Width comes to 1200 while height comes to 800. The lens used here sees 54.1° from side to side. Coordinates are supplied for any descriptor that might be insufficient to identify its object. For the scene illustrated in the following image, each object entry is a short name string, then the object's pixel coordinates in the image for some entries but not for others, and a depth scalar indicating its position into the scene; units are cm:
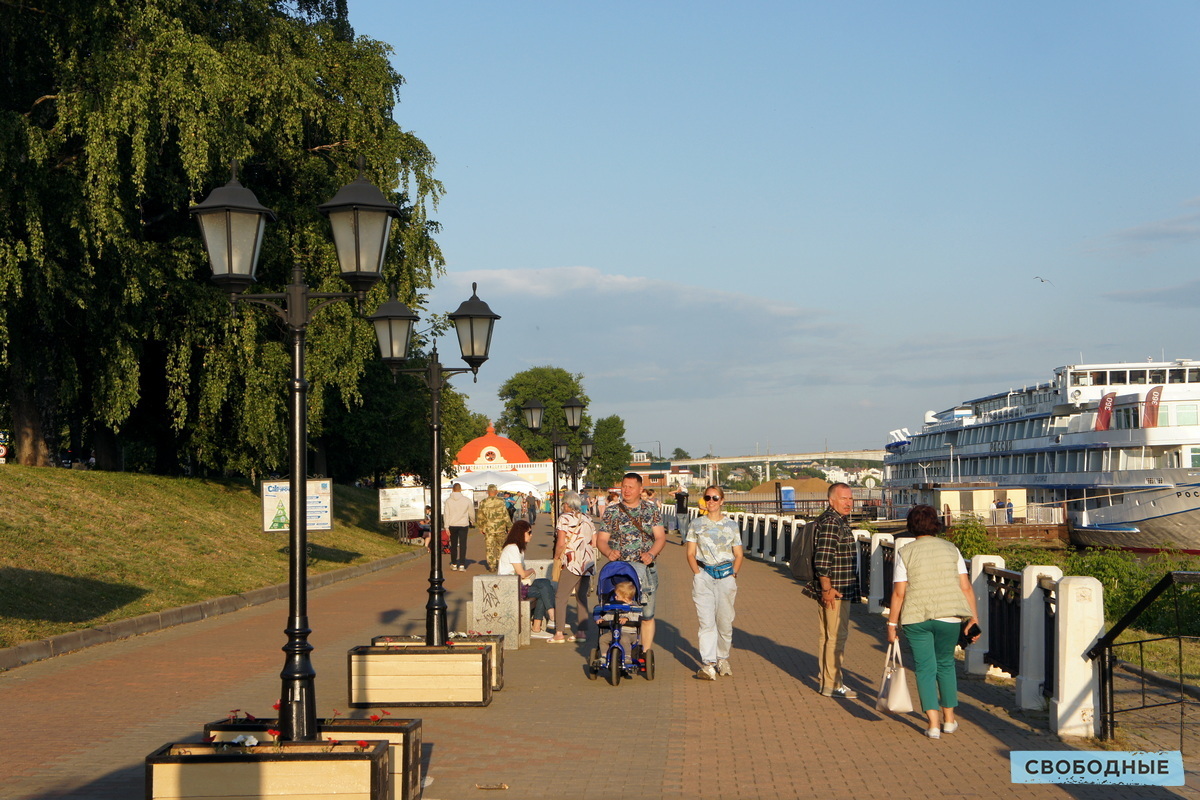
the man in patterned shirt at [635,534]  1141
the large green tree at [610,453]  14388
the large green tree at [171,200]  1950
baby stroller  1090
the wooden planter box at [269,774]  564
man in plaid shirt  992
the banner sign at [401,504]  3145
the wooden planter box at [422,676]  934
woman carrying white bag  818
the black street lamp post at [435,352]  1234
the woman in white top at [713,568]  1066
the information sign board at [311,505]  1980
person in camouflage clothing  2231
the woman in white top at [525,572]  1377
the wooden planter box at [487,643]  1004
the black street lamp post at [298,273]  680
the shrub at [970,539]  2723
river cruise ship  4553
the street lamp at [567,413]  2564
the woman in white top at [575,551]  1323
